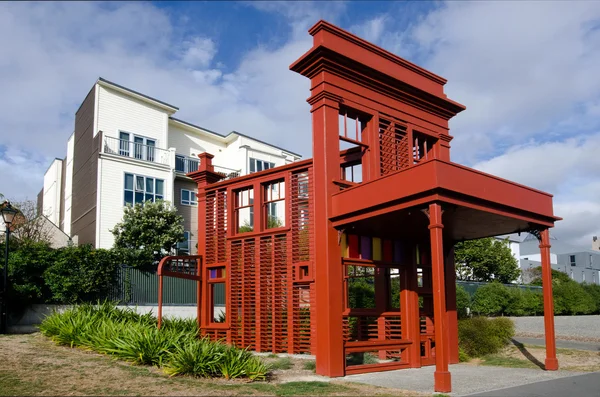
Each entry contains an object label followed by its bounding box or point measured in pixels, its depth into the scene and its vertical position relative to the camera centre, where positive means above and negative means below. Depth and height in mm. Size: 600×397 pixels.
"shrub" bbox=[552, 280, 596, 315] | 30922 -1321
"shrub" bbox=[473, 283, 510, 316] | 27875 -1099
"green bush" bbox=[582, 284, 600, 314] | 32719 -1040
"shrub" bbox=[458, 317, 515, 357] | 15102 -1594
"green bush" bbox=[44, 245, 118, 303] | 19000 +321
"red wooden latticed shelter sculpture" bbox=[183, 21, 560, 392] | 10992 +1202
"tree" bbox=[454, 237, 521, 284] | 38125 +1089
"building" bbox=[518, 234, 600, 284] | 73312 +2546
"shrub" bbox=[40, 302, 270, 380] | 10195 -1288
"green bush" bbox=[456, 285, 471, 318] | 25381 -1066
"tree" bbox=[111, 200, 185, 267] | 26969 +2550
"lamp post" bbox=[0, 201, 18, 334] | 16016 +1707
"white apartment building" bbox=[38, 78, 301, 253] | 29406 +7075
